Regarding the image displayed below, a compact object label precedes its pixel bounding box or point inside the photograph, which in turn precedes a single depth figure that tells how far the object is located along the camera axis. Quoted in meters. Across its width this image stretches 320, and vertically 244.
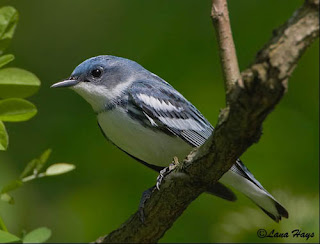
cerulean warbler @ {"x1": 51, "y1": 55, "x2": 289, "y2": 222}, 6.14
